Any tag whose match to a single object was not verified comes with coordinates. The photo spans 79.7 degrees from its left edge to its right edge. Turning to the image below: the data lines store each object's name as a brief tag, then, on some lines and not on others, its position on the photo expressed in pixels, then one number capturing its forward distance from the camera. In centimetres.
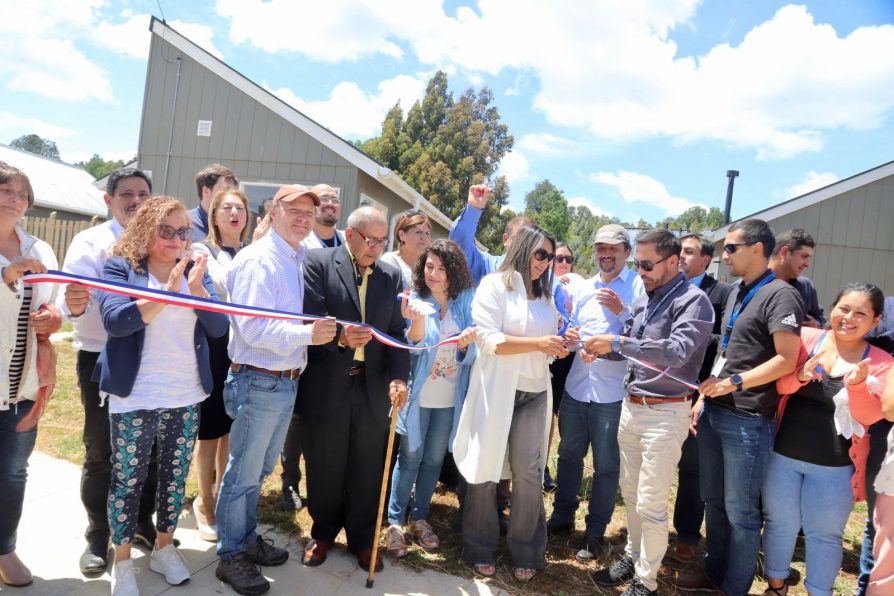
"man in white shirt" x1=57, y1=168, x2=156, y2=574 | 306
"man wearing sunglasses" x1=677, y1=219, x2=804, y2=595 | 308
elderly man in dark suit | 329
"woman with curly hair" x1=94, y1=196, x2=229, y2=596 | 273
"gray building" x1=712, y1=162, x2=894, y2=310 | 1169
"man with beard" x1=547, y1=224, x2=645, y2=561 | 392
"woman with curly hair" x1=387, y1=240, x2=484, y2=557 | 379
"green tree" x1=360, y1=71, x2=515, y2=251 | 2719
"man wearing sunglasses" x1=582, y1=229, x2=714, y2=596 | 322
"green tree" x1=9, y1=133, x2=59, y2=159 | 9112
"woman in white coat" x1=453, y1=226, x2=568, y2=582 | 347
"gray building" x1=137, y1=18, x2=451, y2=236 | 1116
